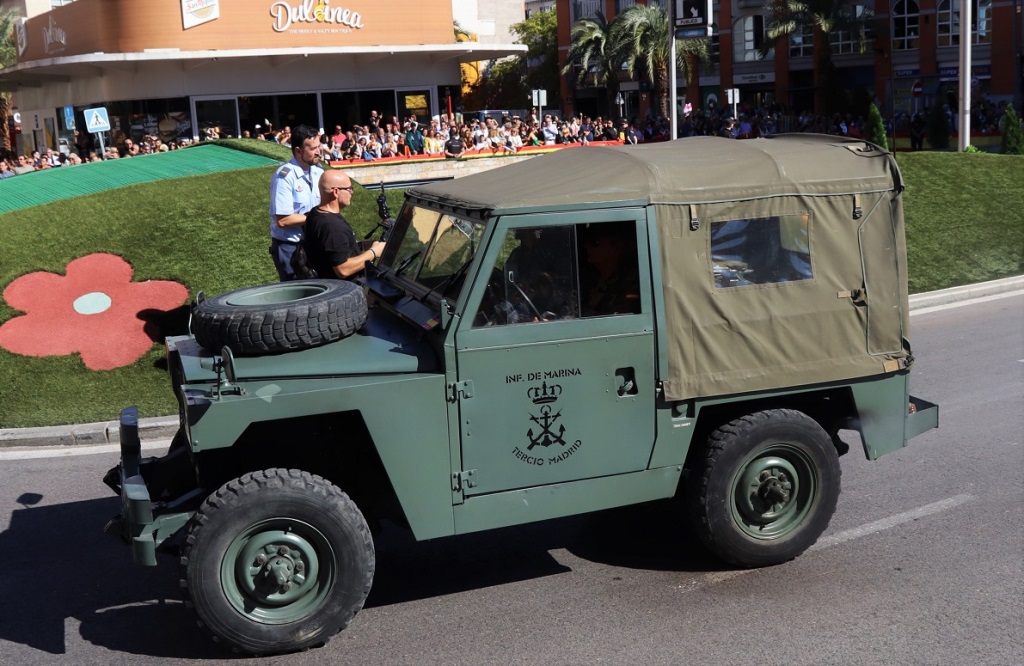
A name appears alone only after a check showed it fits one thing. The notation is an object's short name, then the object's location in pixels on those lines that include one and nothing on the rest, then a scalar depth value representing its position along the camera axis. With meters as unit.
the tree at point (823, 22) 48.69
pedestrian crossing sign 24.91
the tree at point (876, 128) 26.50
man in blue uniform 8.43
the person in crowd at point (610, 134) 36.46
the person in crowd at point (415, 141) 31.80
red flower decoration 10.66
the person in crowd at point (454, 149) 26.43
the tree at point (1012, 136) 23.20
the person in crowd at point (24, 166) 28.82
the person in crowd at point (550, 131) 34.44
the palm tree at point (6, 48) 54.28
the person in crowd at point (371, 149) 28.97
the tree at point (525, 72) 69.62
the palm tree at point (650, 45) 50.72
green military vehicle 4.90
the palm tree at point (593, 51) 56.25
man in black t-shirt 6.89
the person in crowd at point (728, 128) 33.62
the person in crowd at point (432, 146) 31.83
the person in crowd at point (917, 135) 35.31
